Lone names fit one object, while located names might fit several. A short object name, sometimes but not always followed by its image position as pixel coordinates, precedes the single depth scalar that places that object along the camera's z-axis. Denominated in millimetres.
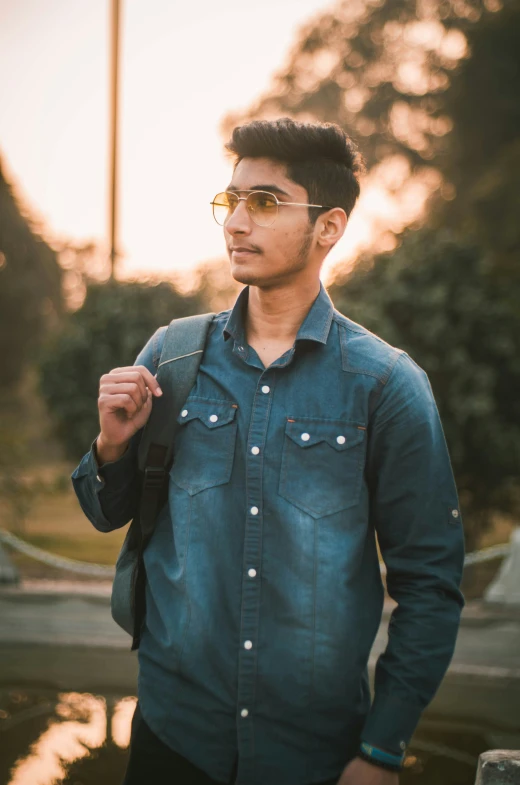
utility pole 10870
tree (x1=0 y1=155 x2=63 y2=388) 33438
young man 1955
